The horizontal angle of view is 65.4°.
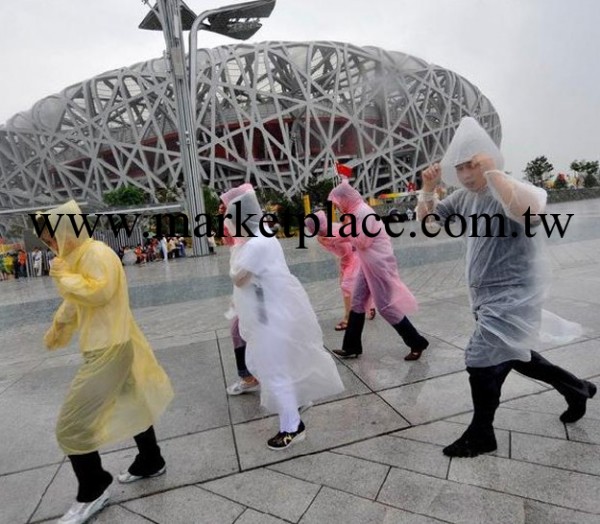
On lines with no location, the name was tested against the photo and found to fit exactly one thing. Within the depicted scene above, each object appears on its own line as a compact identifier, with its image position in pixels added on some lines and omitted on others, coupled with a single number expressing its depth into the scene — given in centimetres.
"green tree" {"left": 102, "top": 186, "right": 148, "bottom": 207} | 3803
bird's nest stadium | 4488
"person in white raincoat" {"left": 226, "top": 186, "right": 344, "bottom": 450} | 284
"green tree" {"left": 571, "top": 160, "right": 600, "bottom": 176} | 5559
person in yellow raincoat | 224
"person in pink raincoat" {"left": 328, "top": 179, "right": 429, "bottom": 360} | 418
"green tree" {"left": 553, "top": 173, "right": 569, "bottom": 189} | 5265
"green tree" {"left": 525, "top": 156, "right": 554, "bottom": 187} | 6122
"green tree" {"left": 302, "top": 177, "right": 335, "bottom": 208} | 3978
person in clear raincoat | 240
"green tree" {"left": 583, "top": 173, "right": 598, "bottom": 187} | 5353
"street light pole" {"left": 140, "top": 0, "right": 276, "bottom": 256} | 1878
